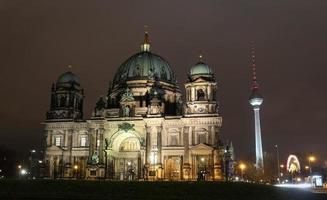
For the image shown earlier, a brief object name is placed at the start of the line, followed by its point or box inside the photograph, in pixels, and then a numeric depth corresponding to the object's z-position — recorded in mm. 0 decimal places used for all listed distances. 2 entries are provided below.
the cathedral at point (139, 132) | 84250
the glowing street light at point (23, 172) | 106788
